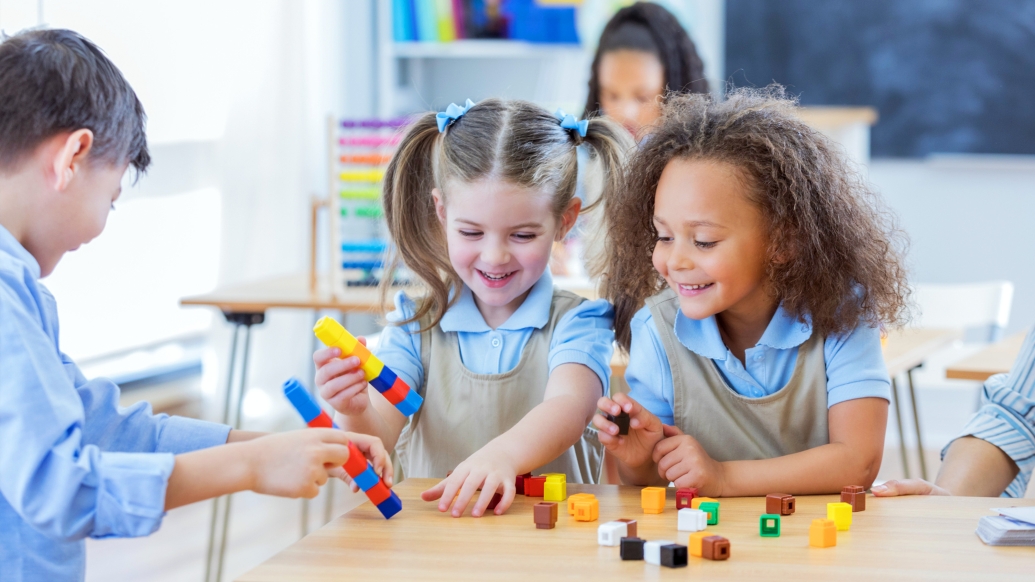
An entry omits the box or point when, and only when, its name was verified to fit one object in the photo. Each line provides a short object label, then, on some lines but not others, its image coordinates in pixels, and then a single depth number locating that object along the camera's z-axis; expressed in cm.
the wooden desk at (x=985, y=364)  256
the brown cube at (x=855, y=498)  190
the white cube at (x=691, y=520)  183
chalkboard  525
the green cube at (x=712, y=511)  186
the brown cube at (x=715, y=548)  176
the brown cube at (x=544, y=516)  184
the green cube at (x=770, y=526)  182
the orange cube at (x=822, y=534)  178
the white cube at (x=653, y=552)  175
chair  355
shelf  557
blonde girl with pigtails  220
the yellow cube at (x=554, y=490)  194
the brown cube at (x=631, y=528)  181
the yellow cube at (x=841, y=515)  184
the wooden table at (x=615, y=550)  173
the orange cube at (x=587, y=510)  186
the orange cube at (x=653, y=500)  189
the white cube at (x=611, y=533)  179
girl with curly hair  204
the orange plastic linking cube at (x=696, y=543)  177
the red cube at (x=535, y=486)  196
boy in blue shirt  172
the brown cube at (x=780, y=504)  188
